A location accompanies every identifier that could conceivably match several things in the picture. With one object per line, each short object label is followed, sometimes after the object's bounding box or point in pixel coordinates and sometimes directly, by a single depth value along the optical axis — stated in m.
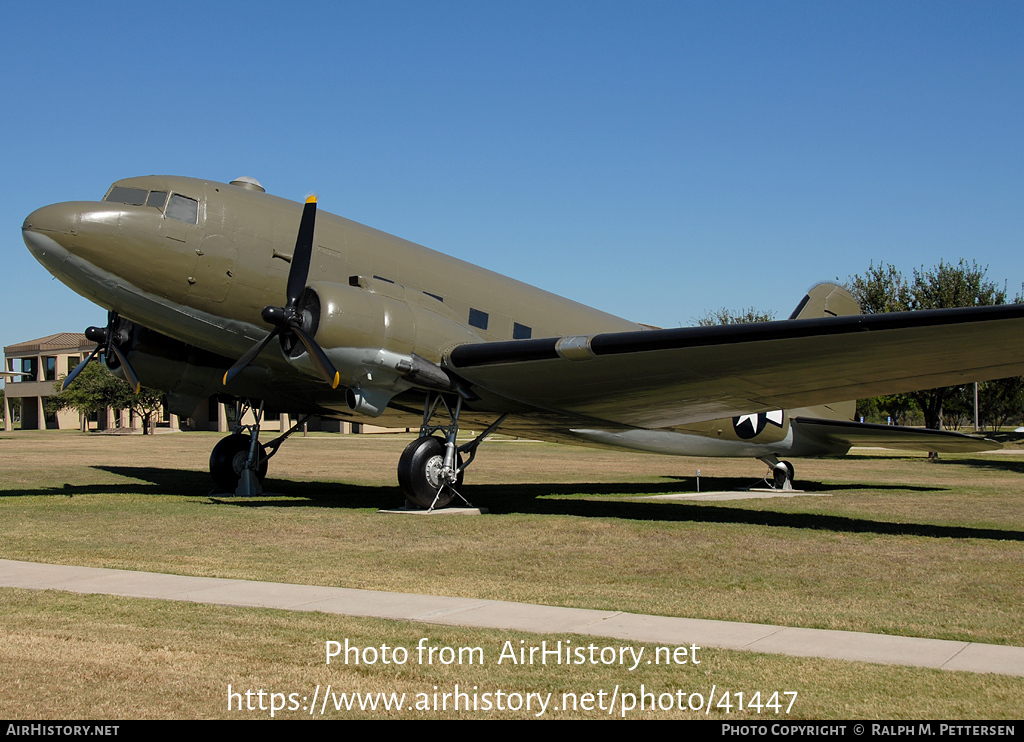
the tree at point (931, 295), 52.28
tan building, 100.62
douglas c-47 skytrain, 13.78
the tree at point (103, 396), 80.12
